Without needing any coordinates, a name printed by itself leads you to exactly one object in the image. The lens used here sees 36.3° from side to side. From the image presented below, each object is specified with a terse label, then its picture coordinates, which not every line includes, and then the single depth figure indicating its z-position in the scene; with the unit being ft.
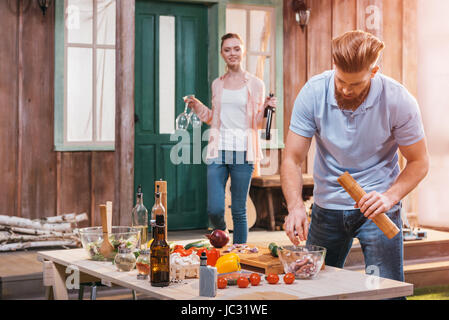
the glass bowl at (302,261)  7.53
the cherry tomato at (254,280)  7.28
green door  21.16
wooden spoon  8.80
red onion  9.43
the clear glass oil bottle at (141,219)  9.74
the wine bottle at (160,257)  7.28
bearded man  8.70
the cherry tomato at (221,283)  7.14
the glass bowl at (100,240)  8.86
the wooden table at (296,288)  6.82
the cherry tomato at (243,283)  7.17
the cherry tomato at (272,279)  7.35
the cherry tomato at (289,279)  7.32
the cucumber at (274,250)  8.40
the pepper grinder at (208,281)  6.81
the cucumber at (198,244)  9.29
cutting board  8.00
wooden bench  21.54
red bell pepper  8.27
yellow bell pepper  7.83
